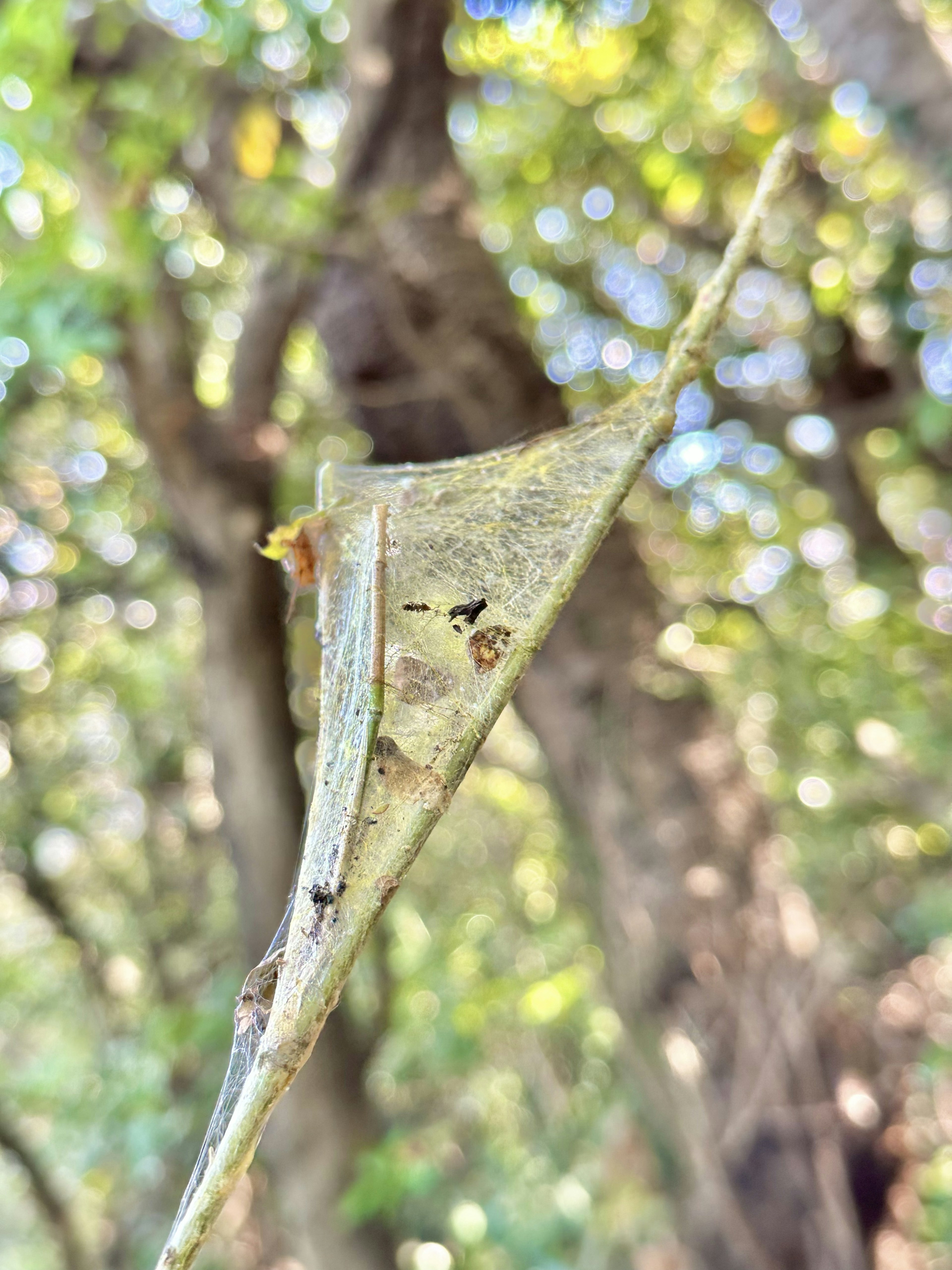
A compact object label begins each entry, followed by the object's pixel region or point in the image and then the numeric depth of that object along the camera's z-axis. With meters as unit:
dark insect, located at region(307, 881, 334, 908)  0.11
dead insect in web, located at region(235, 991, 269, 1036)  0.11
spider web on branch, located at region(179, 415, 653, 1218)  0.11
